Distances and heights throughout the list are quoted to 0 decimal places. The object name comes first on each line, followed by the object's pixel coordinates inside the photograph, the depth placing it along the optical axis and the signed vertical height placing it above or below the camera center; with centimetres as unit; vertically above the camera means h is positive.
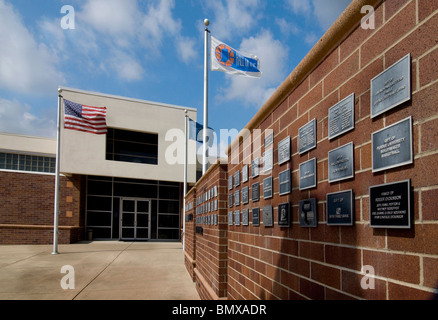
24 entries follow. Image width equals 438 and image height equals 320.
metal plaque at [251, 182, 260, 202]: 344 -3
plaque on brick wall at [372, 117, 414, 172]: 143 +21
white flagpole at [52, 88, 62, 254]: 1417 +27
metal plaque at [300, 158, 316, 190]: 225 +11
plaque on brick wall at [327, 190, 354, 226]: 180 -11
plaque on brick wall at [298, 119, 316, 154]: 230 +39
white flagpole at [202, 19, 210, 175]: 1176 +397
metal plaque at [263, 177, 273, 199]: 307 +1
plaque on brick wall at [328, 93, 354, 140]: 188 +44
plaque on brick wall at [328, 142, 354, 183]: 184 +16
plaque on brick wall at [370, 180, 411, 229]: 140 -7
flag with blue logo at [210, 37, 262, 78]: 1206 +493
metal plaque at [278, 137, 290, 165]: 273 +34
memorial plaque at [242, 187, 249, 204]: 381 -7
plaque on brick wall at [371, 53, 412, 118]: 146 +50
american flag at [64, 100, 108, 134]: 1314 +292
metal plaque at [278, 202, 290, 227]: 262 -21
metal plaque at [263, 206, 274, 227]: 301 -26
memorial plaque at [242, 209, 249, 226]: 381 -34
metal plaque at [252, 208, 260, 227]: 340 -30
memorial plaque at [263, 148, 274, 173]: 309 +29
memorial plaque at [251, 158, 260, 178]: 345 +24
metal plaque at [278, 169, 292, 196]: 266 +6
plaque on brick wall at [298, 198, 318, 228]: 220 -16
